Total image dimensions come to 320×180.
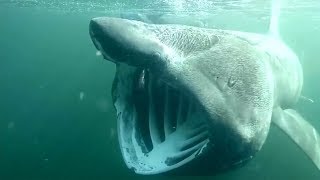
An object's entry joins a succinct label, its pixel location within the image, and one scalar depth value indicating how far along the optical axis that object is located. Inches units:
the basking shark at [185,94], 70.3
